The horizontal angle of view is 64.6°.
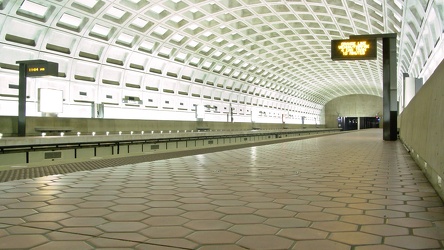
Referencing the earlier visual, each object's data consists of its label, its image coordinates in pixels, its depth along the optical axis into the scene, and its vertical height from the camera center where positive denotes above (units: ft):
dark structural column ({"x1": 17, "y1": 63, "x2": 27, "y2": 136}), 49.67 +3.35
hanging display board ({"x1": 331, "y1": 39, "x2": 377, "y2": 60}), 57.77 +12.31
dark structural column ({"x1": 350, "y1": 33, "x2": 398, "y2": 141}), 62.75 +6.30
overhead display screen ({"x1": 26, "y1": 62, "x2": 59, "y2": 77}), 49.08 +7.53
